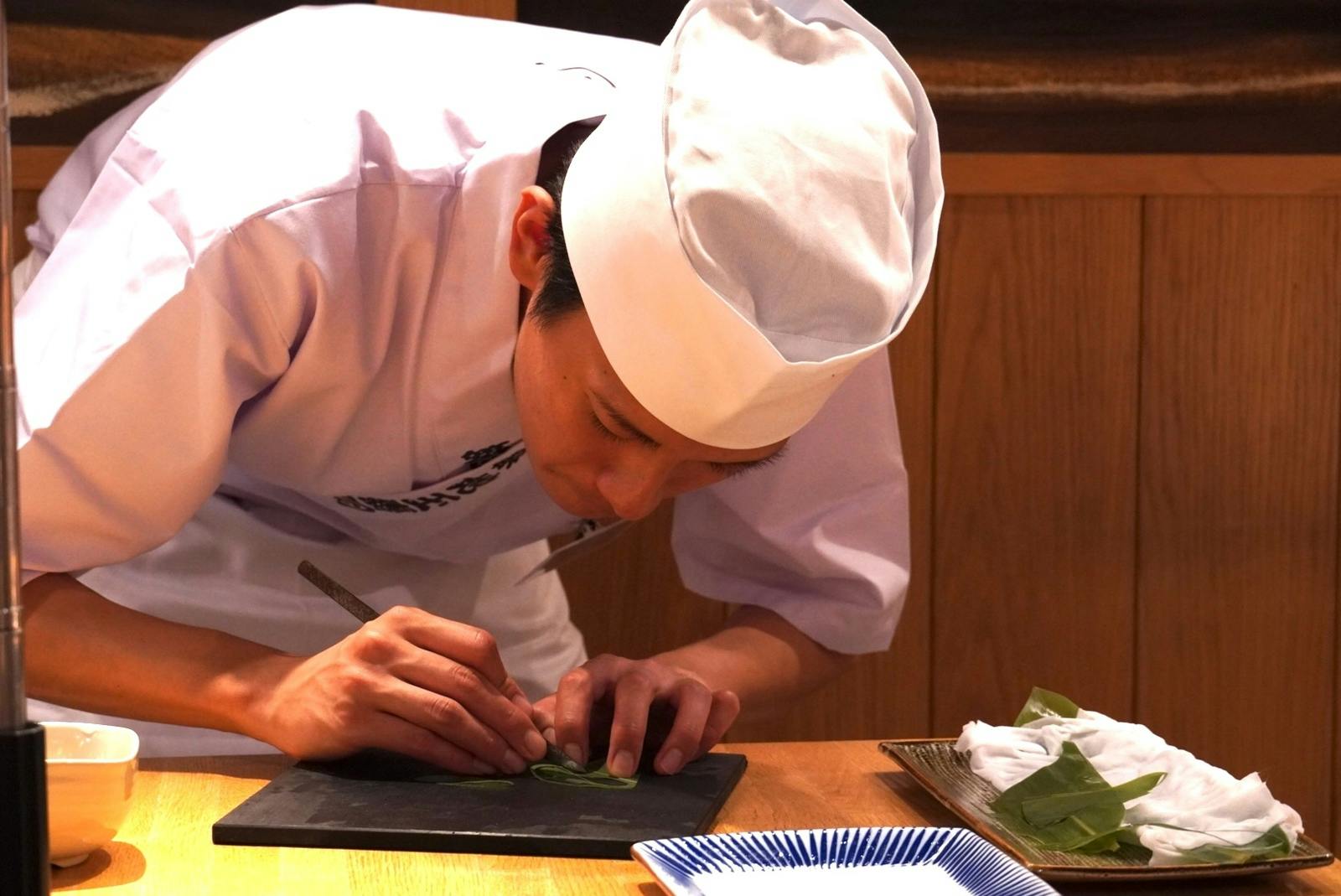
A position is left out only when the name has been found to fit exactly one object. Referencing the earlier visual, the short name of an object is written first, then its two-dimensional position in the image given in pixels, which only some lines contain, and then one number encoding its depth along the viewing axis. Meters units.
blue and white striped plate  1.70
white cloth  1.75
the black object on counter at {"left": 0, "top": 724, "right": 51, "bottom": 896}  1.49
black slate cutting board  1.77
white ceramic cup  1.71
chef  1.85
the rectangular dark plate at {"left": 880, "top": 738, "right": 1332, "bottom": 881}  1.72
